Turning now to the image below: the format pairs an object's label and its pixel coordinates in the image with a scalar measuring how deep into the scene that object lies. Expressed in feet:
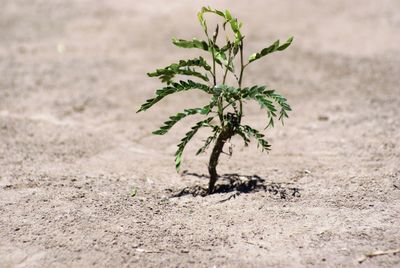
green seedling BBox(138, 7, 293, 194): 17.85
